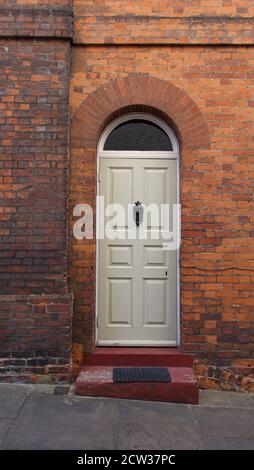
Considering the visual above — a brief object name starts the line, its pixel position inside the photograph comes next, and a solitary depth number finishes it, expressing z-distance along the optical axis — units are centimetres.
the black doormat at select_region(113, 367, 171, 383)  450
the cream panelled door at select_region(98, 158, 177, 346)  524
